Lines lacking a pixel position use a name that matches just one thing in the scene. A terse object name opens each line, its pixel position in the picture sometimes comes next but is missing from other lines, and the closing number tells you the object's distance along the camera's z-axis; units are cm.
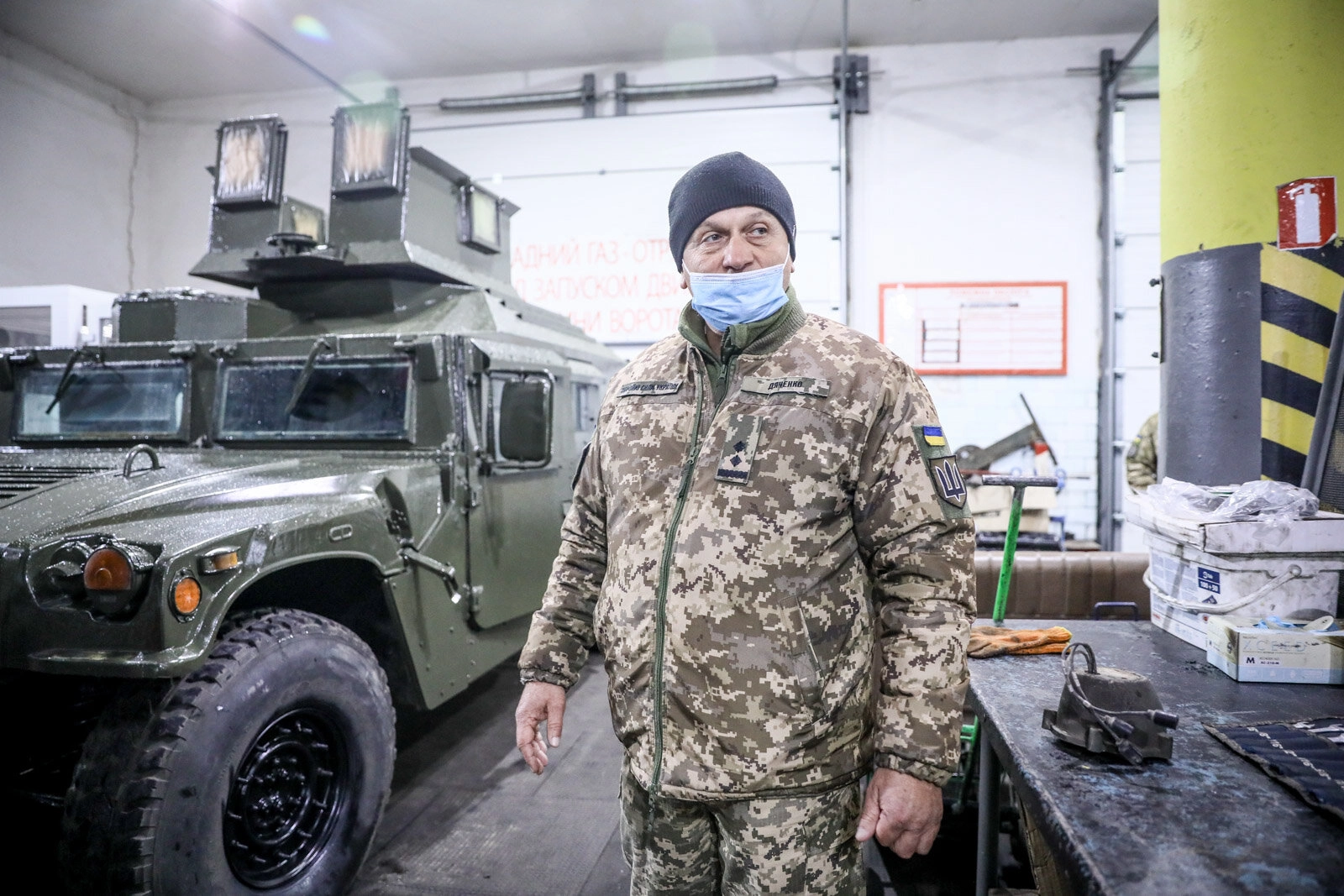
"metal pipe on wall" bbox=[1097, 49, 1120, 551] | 615
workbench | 92
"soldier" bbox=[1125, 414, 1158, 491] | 505
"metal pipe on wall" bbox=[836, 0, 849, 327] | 639
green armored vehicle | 180
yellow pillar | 204
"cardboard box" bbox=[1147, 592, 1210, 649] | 190
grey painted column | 209
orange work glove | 185
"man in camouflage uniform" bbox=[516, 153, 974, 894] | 117
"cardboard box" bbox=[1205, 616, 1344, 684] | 159
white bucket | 178
